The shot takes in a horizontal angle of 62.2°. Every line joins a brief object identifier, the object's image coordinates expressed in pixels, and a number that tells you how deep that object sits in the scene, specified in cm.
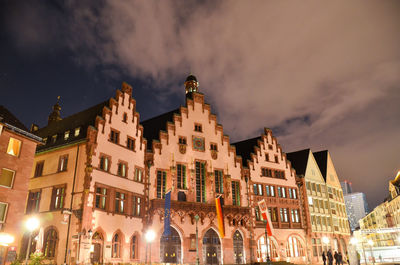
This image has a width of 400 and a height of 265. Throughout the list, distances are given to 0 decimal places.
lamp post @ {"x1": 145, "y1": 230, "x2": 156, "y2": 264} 3546
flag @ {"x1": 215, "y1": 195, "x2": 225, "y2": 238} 4034
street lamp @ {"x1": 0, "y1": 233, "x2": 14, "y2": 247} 2517
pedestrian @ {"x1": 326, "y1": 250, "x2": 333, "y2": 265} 3973
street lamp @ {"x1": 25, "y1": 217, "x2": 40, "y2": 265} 2267
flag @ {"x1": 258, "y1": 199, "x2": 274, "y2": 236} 4209
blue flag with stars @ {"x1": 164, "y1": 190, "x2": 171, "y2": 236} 3758
